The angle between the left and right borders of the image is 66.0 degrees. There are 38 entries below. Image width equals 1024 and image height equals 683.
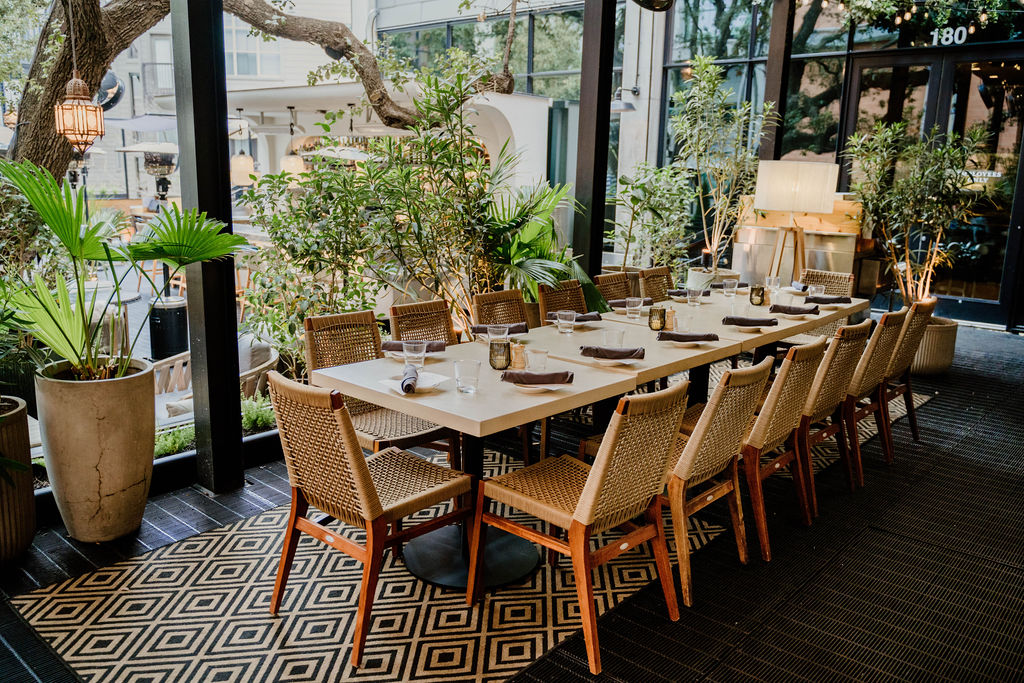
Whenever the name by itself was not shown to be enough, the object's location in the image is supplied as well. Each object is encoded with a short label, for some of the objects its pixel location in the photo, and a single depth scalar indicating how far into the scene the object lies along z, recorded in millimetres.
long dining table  2666
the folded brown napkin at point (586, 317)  4129
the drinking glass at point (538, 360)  3100
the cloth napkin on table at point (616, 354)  3291
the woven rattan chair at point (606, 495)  2432
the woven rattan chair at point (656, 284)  5438
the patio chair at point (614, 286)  5266
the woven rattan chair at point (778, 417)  3211
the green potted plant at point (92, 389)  3137
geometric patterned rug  2551
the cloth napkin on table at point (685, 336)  3777
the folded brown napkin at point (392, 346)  3311
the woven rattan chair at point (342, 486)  2406
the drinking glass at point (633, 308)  4414
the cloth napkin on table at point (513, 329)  3756
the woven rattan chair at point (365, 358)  3361
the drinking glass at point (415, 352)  3152
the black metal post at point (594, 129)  5199
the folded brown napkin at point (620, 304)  4659
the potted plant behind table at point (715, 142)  7324
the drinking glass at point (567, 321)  3873
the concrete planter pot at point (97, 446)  3203
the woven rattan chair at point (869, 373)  4094
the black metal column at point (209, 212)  3564
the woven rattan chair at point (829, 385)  3627
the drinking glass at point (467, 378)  2863
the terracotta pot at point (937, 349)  6402
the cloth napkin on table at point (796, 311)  4664
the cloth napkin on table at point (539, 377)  2885
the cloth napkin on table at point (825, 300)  5082
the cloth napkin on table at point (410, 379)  2785
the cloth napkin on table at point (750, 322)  4234
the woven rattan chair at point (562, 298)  4637
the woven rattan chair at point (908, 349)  4430
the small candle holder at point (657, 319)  4008
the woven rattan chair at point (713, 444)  2775
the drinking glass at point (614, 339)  3512
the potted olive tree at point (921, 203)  6441
